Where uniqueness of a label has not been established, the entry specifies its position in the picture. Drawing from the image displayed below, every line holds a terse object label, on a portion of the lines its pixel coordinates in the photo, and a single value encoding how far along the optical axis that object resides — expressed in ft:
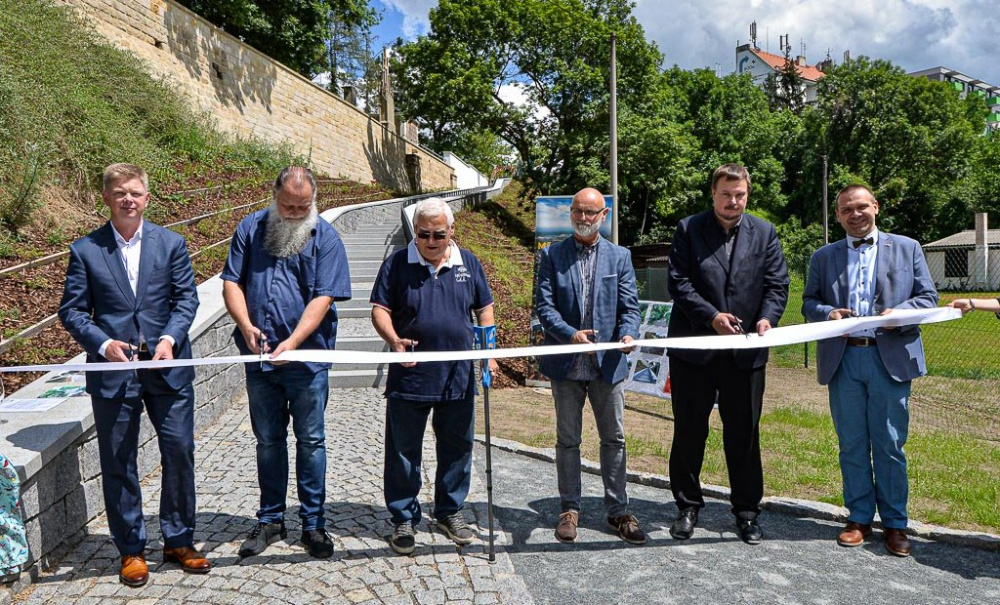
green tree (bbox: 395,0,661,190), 93.91
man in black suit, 13.56
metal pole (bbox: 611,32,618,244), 49.22
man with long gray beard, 12.35
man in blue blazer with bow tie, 13.24
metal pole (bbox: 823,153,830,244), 126.21
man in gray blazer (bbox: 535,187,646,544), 13.65
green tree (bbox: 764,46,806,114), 213.66
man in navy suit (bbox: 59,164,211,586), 11.45
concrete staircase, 26.73
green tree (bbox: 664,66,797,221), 140.67
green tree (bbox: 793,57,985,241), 143.02
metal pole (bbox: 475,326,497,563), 12.84
